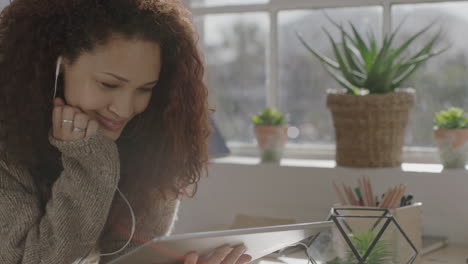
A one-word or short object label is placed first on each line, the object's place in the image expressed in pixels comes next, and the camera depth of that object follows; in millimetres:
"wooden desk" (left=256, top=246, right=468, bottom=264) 1506
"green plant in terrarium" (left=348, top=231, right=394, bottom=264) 1189
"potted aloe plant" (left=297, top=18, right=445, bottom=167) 1741
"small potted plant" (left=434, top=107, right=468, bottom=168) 1759
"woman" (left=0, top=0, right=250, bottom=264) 1141
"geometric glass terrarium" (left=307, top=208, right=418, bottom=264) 1192
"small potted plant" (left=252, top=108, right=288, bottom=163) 1967
